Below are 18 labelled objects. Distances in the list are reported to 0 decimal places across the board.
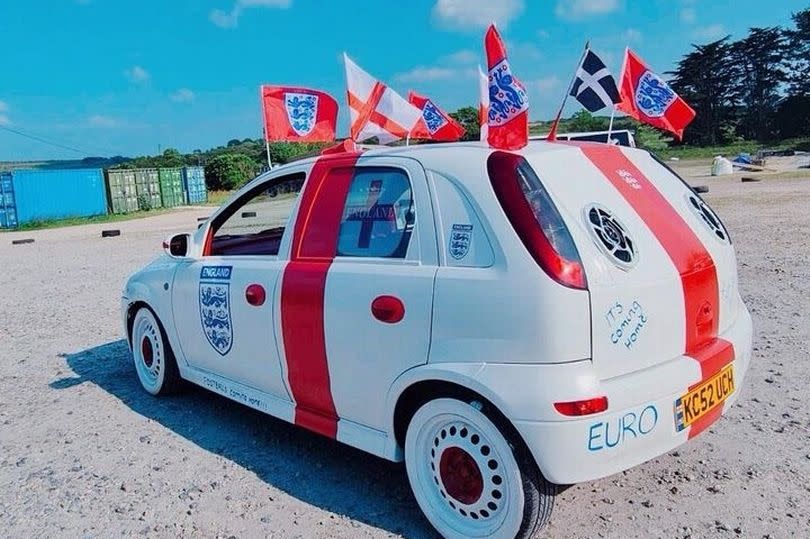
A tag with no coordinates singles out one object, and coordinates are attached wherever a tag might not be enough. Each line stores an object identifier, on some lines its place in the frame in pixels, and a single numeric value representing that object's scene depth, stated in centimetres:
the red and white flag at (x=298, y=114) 624
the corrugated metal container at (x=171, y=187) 3416
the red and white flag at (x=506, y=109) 305
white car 256
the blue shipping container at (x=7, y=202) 2600
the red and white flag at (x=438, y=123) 734
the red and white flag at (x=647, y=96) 796
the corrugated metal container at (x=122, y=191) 3064
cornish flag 505
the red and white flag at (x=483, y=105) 422
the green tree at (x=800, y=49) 6594
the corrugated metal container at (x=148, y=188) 3247
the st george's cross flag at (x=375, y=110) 537
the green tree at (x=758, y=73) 6725
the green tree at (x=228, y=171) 4278
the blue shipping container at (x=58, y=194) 2670
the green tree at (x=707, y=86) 6725
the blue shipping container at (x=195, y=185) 3647
